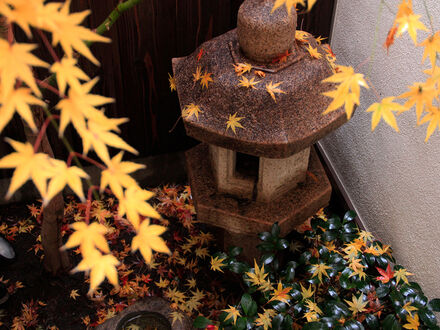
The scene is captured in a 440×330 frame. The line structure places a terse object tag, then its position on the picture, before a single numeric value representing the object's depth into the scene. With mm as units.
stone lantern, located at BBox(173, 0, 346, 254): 2176
